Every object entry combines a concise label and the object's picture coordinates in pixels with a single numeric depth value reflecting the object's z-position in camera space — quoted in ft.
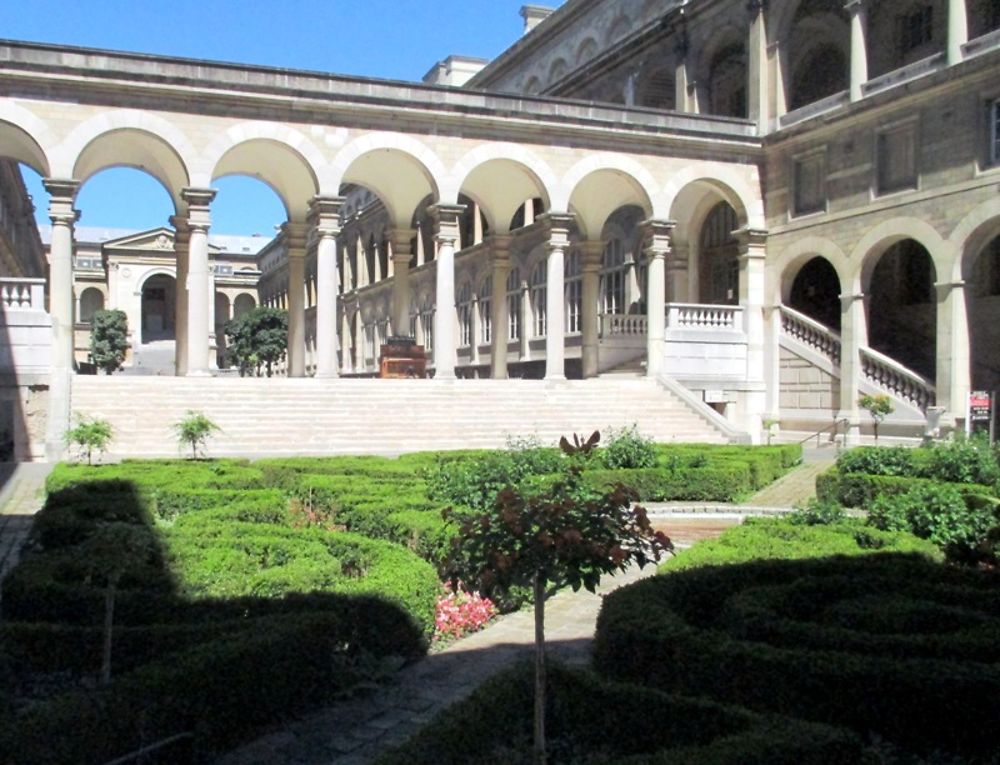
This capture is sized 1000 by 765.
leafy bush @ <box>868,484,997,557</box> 32.14
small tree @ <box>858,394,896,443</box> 79.15
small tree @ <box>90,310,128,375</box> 197.47
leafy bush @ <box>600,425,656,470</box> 55.26
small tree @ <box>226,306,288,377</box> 200.75
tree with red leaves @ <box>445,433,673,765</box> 15.65
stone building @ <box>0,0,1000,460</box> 79.51
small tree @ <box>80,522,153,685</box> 19.20
